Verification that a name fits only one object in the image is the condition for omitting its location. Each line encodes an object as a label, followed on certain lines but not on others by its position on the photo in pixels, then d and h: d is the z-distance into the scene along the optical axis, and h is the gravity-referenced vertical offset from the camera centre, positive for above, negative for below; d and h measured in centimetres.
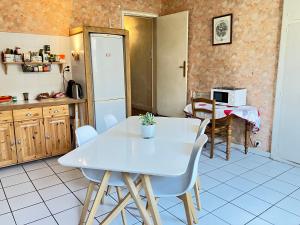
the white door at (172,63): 443 +12
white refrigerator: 370 -10
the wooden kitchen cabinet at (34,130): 313 -79
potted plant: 196 -45
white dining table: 144 -54
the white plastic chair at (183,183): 162 -78
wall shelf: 342 +9
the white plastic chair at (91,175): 177 -76
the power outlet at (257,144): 362 -107
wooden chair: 336 -73
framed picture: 376 +59
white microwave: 345 -37
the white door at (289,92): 305 -29
